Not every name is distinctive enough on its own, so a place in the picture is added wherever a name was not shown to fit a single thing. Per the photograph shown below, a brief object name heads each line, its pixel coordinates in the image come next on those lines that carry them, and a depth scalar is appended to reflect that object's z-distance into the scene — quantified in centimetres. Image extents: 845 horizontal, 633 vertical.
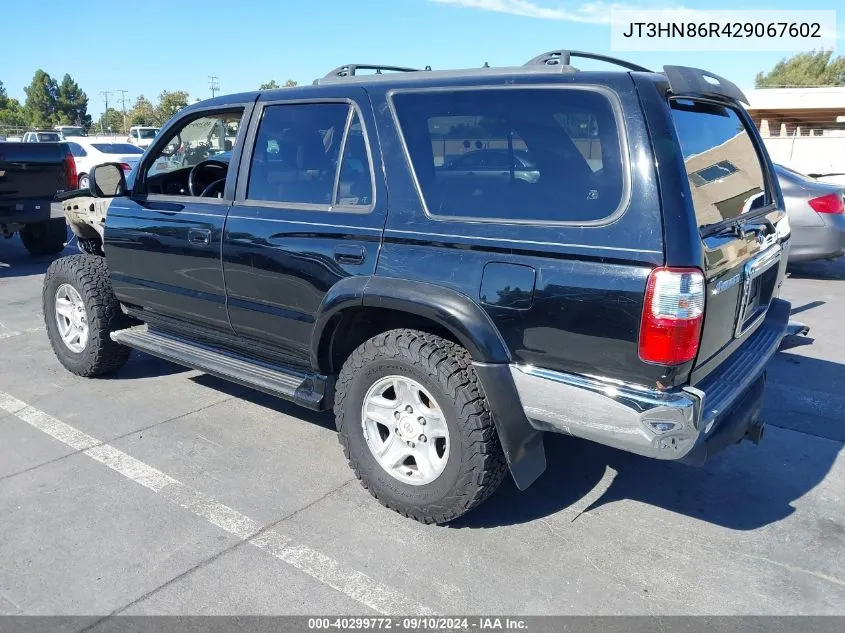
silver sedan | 823
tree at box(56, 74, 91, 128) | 9138
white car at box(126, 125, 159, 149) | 3122
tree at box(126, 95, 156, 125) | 8476
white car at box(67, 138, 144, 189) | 1922
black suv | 257
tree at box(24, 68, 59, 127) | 8888
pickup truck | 889
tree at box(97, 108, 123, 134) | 8981
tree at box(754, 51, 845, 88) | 6450
